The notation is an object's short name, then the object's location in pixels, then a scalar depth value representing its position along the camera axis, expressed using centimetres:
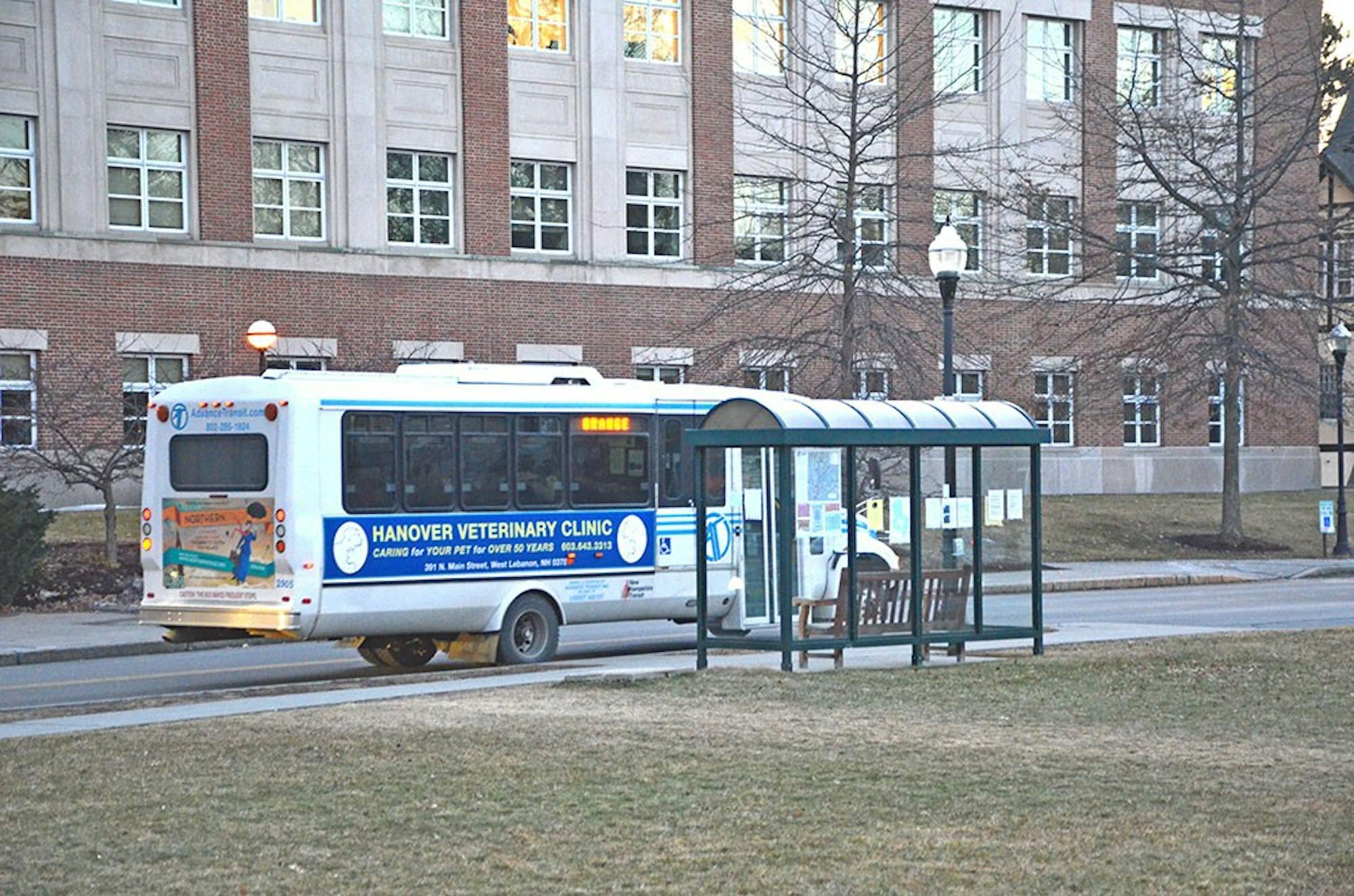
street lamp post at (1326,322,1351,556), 4016
